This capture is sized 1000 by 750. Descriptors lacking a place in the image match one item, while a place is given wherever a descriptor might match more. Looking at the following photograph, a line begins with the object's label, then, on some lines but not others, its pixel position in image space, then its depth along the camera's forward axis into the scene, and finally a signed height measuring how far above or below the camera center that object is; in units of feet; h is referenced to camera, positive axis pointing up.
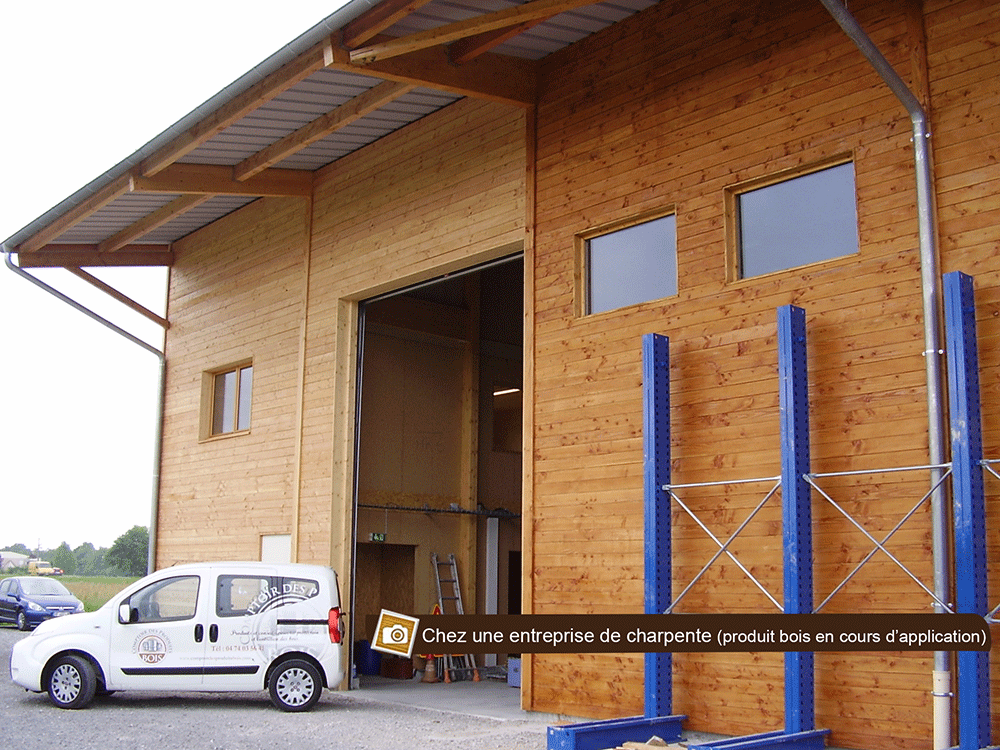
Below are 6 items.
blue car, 73.05 -4.07
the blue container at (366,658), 51.49 -5.39
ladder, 51.55 -2.61
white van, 36.14 -3.31
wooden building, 26.48 +9.19
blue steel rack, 23.27 +0.59
